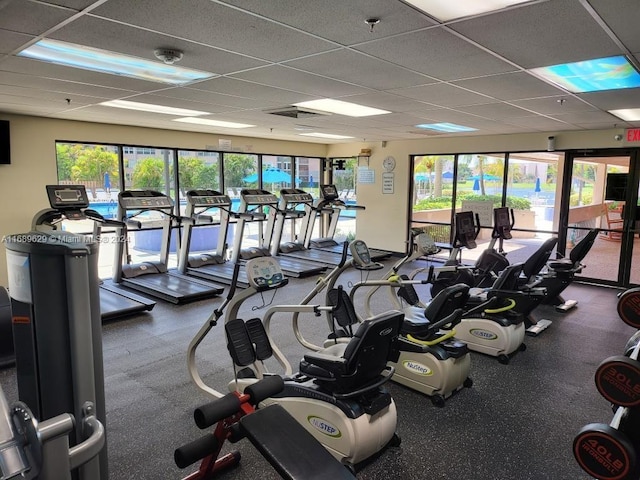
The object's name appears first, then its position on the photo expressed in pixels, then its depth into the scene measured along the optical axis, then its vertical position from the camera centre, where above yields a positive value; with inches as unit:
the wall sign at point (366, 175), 380.2 +8.3
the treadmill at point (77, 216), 193.5 -15.8
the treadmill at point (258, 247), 295.1 -40.1
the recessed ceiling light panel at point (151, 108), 199.0 +36.6
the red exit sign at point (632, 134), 252.7 +30.4
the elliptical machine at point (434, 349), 130.6 -51.3
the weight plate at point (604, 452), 73.5 -46.4
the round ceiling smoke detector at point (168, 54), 114.3 +34.5
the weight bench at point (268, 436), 64.7 -41.2
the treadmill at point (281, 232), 334.0 -37.7
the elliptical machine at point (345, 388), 95.8 -49.4
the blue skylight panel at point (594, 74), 124.0 +34.9
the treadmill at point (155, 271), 238.7 -54.0
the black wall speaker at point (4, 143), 224.9 +20.3
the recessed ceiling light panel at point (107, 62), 116.2 +36.0
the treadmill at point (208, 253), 277.3 -44.2
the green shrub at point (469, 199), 312.8 -12.6
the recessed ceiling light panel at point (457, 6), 82.7 +34.9
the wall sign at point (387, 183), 367.6 +1.3
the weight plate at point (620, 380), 72.6 -33.0
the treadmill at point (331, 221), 352.5 -32.7
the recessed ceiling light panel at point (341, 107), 188.7 +35.8
